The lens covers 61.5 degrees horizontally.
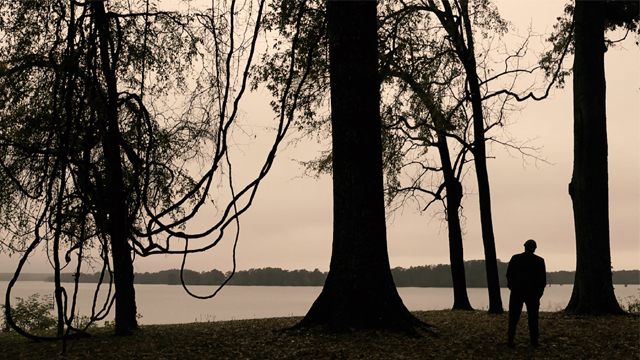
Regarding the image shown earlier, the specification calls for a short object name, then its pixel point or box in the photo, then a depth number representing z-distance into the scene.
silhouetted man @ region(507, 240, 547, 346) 8.70
